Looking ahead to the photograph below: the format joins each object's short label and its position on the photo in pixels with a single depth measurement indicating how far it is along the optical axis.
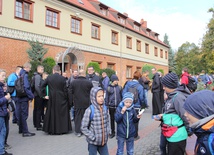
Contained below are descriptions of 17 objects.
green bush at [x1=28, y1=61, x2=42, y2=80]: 13.95
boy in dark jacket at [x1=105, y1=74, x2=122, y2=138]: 6.58
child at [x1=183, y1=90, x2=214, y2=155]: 1.77
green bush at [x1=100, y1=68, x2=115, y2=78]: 20.73
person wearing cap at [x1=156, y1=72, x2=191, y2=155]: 3.22
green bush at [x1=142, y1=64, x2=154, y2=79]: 29.52
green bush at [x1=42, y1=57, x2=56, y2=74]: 14.44
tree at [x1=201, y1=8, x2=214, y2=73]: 26.38
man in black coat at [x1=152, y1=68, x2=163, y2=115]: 8.87
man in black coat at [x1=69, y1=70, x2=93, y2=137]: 6.77
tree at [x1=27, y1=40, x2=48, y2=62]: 15.17
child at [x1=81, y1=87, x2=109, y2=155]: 3.57
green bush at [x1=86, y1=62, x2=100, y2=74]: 19.34
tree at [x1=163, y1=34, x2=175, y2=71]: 55.66
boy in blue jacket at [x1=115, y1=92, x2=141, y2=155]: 4.11
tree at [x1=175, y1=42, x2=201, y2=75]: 62.88
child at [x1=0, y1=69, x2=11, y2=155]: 4.72
